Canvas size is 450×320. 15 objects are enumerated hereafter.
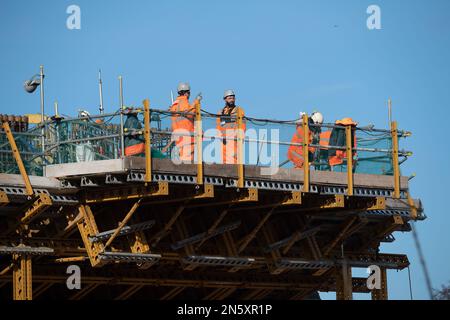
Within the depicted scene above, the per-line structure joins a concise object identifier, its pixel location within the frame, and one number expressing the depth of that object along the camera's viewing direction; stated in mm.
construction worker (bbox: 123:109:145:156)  47500
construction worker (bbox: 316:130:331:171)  51219
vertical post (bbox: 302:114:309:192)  50188
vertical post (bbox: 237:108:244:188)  48969
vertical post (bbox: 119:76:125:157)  47281
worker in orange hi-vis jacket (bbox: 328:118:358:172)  51375
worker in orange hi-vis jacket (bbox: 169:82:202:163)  48219
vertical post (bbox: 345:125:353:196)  50938
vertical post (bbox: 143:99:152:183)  46969
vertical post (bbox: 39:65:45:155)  48906
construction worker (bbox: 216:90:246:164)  49062
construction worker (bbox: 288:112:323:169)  50406
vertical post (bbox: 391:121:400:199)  51812
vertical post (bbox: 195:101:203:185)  48031
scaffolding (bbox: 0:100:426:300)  47906
